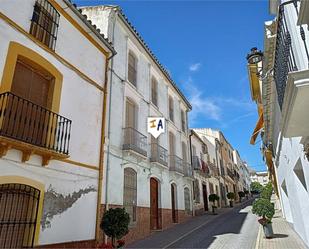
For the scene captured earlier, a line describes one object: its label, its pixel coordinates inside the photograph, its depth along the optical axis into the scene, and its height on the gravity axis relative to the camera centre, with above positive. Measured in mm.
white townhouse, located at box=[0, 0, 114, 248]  6676 +2433
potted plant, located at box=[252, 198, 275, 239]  10547 -220
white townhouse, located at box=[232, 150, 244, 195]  50297 +8145
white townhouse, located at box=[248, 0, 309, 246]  3720 +2237
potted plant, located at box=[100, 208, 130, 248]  8484 -468
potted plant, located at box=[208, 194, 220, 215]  24495 +899
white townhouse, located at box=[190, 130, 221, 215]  23312 +3315
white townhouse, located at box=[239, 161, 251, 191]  63306 +7851
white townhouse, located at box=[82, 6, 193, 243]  11672 +3430
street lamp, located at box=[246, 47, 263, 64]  7417 +4188
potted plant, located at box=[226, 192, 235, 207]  31353 +1301
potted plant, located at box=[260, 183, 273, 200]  18975 +999
